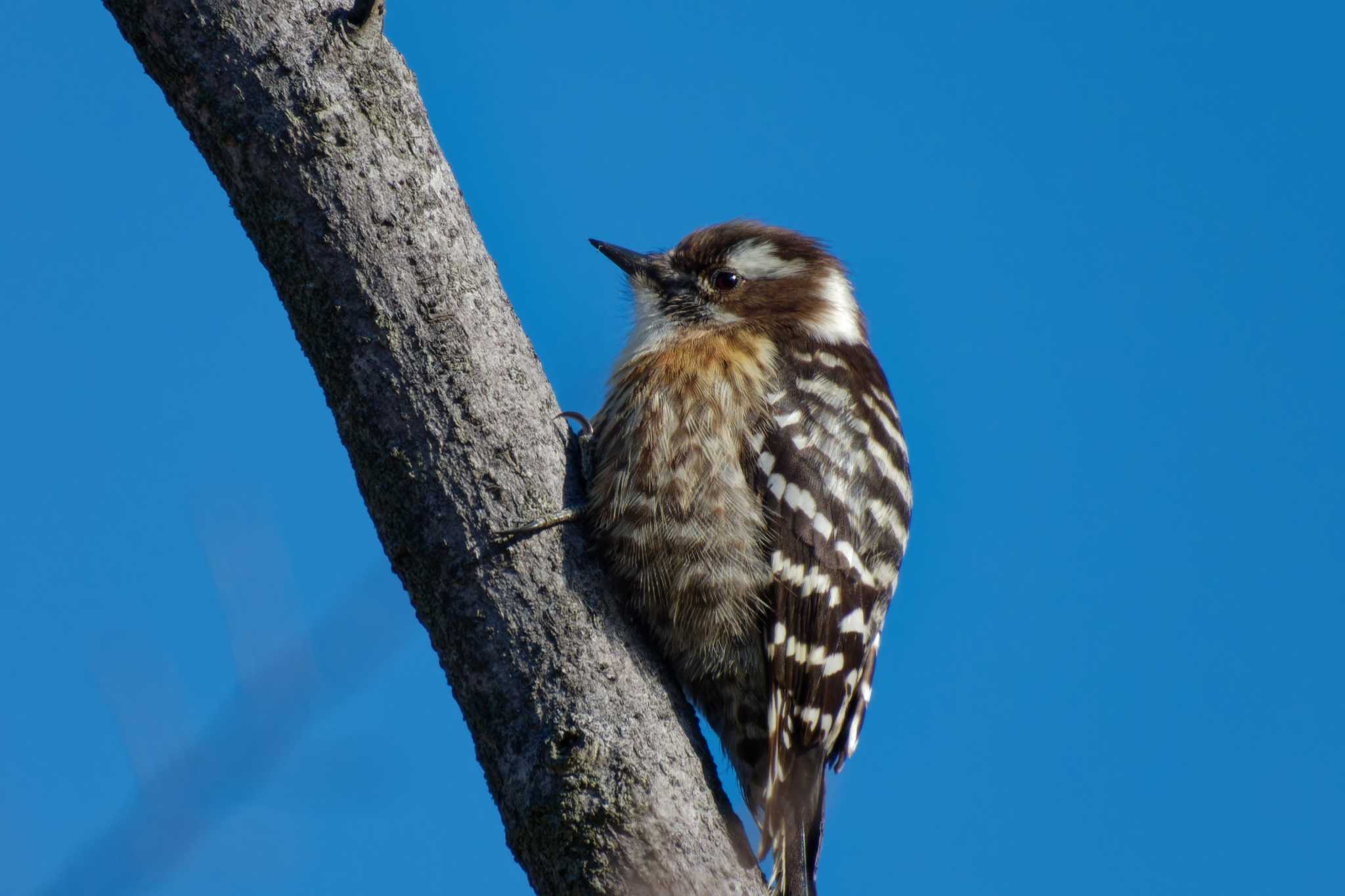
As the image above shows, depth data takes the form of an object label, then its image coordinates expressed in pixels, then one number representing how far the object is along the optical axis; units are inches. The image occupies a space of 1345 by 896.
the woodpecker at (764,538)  282.4
